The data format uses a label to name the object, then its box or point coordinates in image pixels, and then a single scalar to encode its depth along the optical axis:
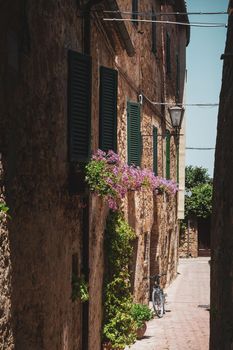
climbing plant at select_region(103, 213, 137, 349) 12.01
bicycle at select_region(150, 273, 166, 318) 16.64
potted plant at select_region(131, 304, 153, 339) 13.98
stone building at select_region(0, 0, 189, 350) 6.46
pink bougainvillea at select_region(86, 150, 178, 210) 9.07
